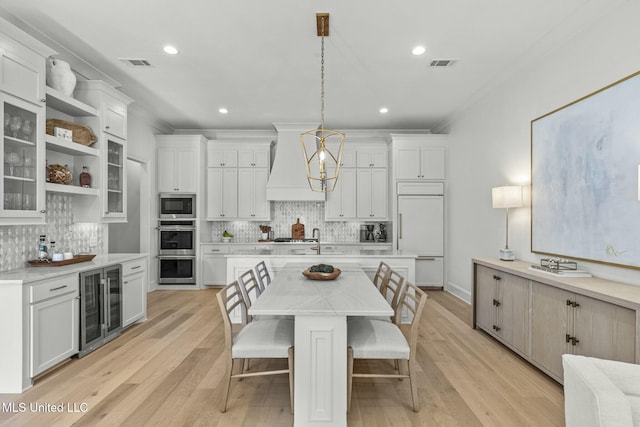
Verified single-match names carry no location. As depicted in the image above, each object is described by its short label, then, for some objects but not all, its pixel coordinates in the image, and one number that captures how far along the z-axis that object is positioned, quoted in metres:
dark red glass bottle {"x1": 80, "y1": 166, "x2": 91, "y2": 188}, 3.59
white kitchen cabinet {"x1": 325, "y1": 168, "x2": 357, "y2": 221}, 6.21
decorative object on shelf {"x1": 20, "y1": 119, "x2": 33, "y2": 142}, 2.78
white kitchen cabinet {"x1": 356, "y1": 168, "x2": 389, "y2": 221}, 6.22
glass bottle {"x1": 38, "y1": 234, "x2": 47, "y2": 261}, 3.14
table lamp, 3.53
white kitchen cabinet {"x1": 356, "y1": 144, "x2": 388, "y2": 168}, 6.23
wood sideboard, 2.05
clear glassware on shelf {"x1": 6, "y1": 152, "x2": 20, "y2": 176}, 2.68
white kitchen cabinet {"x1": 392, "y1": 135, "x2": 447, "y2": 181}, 5.89
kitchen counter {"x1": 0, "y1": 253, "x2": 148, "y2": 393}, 2.46
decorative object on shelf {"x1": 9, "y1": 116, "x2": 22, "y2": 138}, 2.68
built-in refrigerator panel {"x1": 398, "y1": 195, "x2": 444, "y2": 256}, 5.82
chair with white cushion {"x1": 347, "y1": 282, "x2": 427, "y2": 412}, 2.17
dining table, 2.00
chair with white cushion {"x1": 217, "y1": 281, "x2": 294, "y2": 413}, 2.19
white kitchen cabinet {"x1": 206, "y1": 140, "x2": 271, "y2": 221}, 6.18
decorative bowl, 2.84
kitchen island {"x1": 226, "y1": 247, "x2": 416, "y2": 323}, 3.92
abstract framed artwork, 2.39
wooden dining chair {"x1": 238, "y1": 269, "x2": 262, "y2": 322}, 2.57
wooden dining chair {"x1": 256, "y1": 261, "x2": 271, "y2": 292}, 3.23
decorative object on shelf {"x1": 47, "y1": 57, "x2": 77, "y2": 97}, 3.21
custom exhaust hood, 5.96
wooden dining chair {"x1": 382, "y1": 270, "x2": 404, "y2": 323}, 2.65
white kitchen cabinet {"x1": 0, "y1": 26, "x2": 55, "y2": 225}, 2.59
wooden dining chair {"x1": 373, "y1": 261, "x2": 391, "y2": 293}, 3.06
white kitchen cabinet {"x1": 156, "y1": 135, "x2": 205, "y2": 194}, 5.90
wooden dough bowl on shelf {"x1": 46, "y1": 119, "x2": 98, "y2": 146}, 3.18
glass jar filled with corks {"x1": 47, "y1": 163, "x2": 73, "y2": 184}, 3.19
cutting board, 6.41
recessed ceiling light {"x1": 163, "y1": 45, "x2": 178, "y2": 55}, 3.29
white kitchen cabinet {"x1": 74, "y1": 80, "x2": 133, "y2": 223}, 3.65
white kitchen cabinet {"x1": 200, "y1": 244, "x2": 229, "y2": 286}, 5.91
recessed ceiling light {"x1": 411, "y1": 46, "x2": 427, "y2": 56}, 3.30
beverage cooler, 3.09
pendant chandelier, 6.04
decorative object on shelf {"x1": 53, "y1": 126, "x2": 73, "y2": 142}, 3.16
